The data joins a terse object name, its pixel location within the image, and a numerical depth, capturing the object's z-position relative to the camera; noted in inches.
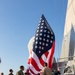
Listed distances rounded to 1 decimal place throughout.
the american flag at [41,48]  321.2
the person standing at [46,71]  230.7
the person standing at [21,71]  229.7
